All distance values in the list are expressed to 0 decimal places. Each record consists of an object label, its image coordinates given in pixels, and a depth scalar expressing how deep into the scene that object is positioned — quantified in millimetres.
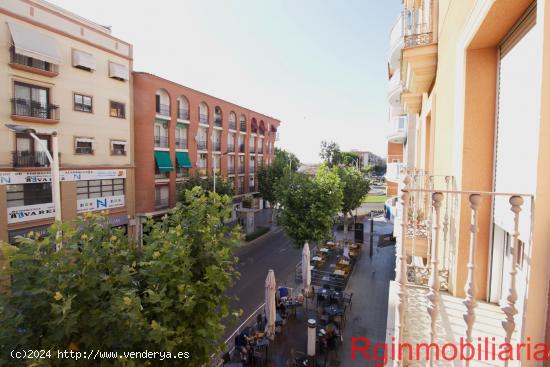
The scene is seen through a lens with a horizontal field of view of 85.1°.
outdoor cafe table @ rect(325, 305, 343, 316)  12758
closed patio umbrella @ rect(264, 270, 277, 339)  11422
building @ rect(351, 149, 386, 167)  138350
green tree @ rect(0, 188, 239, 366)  3986
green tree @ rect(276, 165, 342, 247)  16703
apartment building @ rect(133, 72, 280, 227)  21500
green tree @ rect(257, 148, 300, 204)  33969
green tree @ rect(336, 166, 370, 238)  27250
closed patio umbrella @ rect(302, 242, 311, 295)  14938
